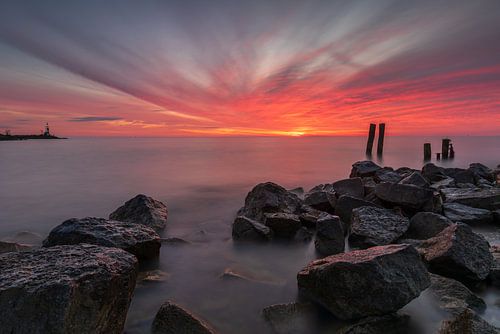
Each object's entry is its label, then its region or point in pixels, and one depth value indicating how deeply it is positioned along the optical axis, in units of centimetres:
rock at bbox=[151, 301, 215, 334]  327
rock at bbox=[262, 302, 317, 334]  367
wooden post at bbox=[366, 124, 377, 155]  3138
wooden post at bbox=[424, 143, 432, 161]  2919
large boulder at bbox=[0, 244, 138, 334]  256
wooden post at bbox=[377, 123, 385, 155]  3094
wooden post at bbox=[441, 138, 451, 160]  2889
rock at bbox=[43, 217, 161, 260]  492
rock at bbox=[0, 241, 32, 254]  547
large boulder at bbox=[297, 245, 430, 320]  347
